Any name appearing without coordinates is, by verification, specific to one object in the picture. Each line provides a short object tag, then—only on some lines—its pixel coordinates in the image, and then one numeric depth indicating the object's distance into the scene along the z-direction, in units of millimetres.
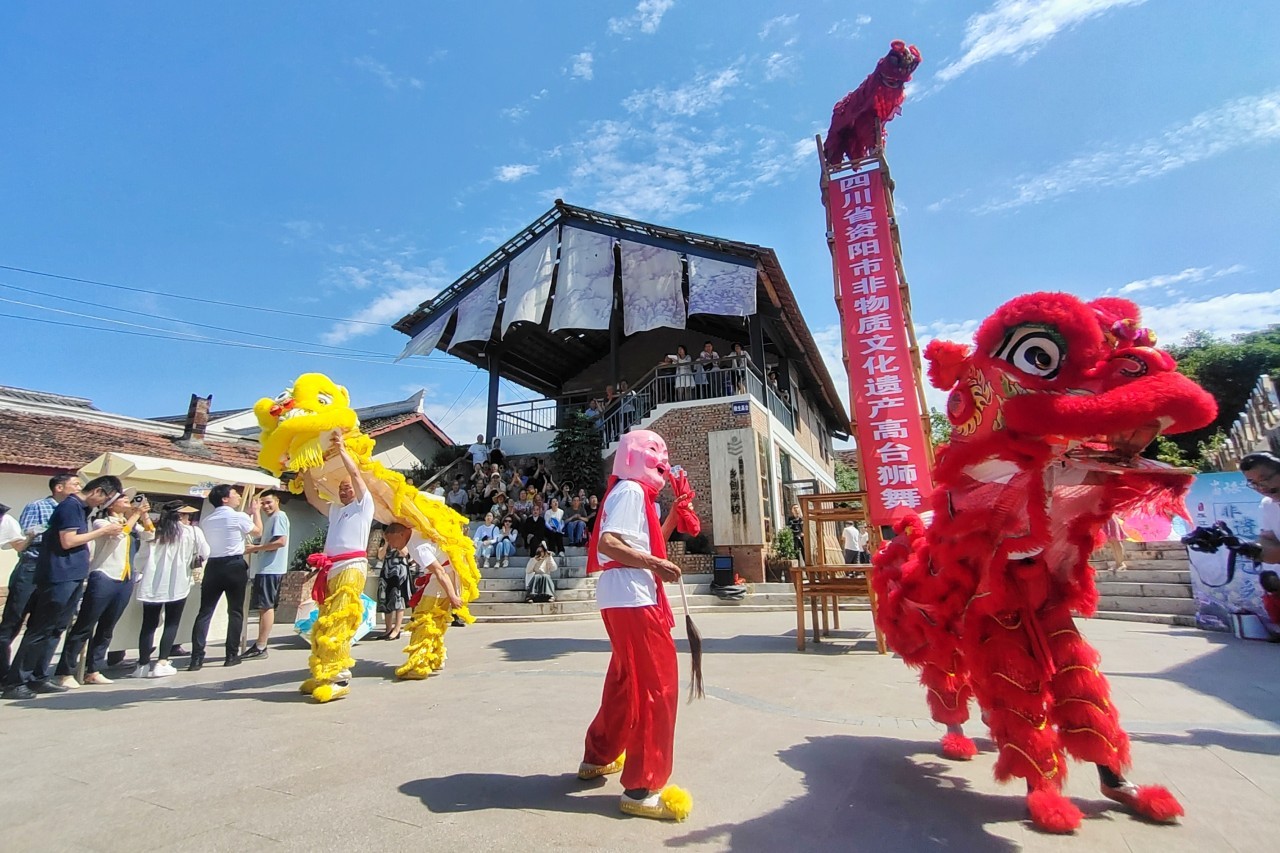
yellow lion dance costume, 4371
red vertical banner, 5703
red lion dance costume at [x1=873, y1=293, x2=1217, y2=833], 2047
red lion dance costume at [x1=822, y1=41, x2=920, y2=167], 6453
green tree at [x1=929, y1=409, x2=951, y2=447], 28453
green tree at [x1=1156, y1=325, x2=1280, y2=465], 23094
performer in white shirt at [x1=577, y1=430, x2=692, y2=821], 2305
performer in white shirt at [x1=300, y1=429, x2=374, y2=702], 4320
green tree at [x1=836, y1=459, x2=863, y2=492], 27406
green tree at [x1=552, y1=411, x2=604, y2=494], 14539
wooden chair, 5732
